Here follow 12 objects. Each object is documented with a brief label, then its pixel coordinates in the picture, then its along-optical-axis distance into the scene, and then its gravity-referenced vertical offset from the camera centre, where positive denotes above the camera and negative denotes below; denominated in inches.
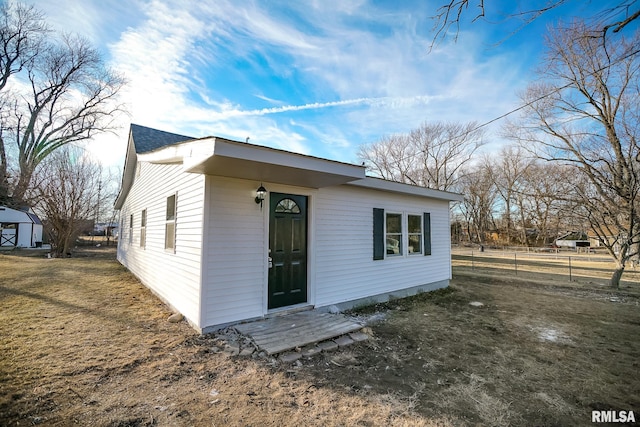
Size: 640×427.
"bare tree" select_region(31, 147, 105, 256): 543.2 +70.3
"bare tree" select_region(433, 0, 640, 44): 99.3 +85.2
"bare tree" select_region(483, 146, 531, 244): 1014.5 +227.0
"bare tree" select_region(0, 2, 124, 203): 597.6 +375.9
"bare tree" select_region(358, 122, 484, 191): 948.6 +290.8
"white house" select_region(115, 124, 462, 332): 154.7 -2.9
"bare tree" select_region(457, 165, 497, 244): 1234.1 +141.5
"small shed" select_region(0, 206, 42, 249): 805.2 -0.2
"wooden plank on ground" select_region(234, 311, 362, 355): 139.9 -59.3
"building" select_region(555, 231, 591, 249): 1288.3 -62.7
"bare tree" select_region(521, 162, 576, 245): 399.9 +68.3
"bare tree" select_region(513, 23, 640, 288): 341.1 +137.8
